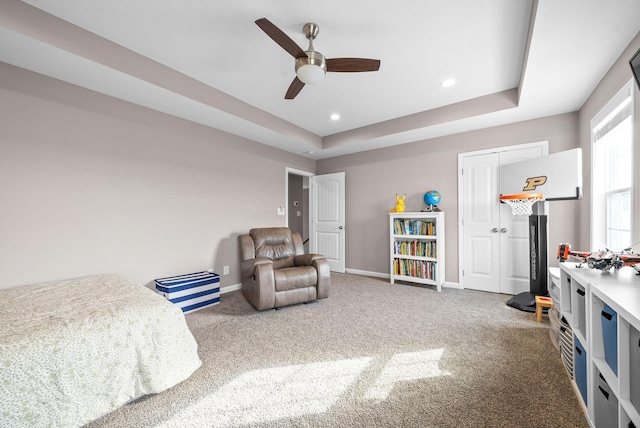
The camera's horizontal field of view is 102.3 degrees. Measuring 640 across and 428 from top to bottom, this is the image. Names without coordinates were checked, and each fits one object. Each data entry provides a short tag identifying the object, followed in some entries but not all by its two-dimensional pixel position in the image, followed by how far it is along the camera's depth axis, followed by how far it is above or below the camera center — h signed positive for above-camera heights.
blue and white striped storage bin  2.78 -0.83
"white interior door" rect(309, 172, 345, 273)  4.96 -0.04
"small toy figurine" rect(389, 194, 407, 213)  4.09 +0.15
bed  1.19 -0.73
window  1.94 +0.34
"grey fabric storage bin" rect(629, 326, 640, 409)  0.92 -0.56
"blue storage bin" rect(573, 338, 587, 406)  1.41 -0.87
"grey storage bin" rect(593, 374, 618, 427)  1.13 -0.89
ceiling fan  1.82 +1.17
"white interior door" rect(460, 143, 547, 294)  3.39 -0.23
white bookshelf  3.74 -0.50
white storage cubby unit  0.95 -0.57
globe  3.81 +0.26
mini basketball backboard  2.48 +0.40
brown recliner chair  2.82 -0.66
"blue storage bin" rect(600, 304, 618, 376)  1.06 -0.52
